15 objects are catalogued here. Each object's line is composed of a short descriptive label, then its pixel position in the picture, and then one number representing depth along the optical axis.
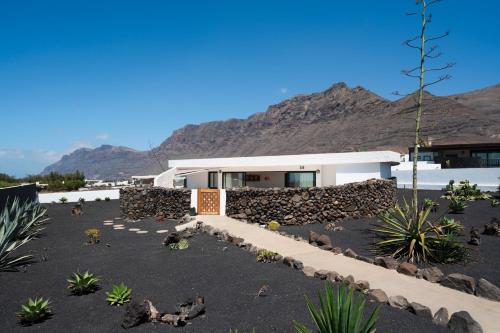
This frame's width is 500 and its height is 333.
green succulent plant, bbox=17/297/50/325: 5.65
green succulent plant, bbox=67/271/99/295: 6.94
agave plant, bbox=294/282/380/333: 3.93
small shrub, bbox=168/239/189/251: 10.88
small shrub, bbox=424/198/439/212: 16.62
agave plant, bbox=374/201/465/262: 9.15
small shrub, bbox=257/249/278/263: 9.04
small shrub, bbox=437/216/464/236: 11.39
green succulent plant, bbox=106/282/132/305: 6.39
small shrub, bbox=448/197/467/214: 15.55
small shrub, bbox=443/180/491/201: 19.75
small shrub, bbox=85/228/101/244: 12.13
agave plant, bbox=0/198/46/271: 8.77
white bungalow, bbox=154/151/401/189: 22.05
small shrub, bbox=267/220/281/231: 14.45
